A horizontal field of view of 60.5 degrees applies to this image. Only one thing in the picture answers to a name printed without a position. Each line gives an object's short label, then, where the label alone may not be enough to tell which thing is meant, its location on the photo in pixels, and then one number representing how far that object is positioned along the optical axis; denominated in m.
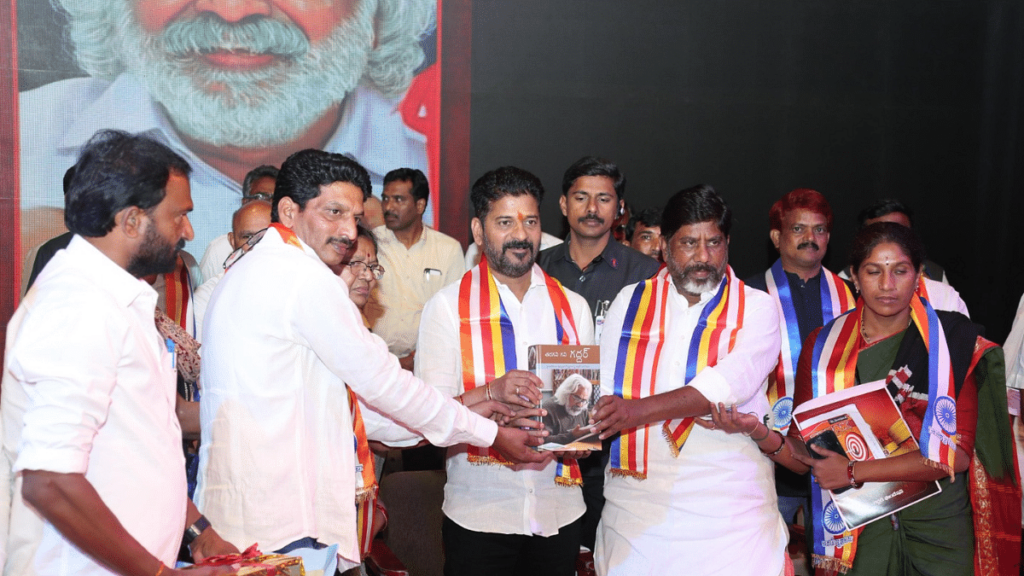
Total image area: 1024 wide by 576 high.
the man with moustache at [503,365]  2.91
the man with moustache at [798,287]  3.92
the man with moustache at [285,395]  2.15
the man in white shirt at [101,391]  1.58
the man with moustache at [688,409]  2.79
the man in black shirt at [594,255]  3.72
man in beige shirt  5.00
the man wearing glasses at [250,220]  3.85
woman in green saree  2.83
